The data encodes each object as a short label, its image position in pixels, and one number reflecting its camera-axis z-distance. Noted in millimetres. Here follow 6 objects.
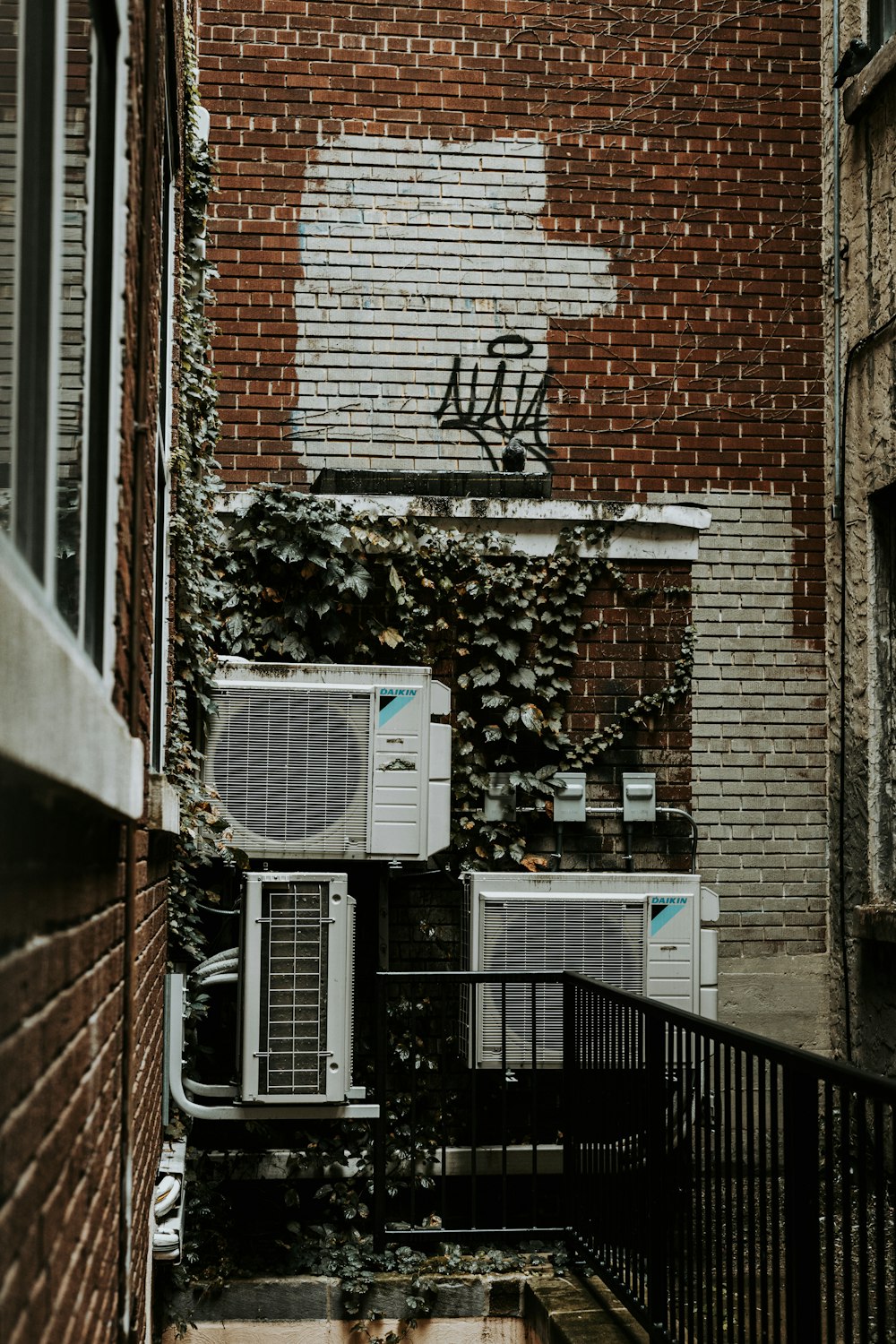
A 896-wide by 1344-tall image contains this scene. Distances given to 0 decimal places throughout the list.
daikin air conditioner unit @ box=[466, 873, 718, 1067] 6230
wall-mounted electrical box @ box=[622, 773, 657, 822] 6906
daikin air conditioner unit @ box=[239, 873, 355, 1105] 5570
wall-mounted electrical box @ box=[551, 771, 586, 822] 6879
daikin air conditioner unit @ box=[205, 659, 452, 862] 5957
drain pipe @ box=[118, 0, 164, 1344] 2490
